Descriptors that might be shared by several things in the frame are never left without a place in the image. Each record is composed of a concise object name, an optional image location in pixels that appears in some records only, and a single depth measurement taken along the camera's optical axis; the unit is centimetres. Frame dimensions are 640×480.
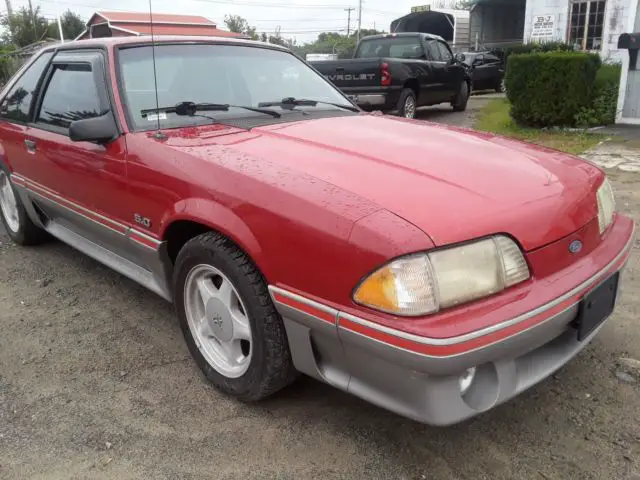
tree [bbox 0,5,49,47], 4097
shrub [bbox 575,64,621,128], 933
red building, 1855
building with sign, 1488
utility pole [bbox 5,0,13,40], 4108
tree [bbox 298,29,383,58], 5359
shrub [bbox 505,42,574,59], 1484
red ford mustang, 184
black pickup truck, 980
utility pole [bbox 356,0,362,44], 5019
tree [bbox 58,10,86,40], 4734
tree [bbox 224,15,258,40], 5261
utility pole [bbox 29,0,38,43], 3775
